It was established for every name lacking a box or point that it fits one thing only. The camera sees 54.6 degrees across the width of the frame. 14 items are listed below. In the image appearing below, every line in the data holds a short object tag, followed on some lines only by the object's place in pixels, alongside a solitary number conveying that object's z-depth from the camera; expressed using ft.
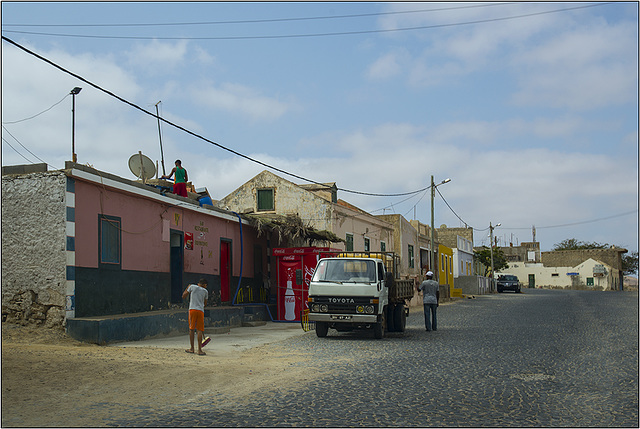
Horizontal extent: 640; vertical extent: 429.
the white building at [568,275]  279.90
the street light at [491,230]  223.16
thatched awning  79.30
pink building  45.68
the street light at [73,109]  62.44
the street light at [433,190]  127.97
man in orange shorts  43.14
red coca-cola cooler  73.82
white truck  53.11
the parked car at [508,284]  214.07
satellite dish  64.34
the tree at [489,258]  253.65
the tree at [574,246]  354.95
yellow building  173.17
